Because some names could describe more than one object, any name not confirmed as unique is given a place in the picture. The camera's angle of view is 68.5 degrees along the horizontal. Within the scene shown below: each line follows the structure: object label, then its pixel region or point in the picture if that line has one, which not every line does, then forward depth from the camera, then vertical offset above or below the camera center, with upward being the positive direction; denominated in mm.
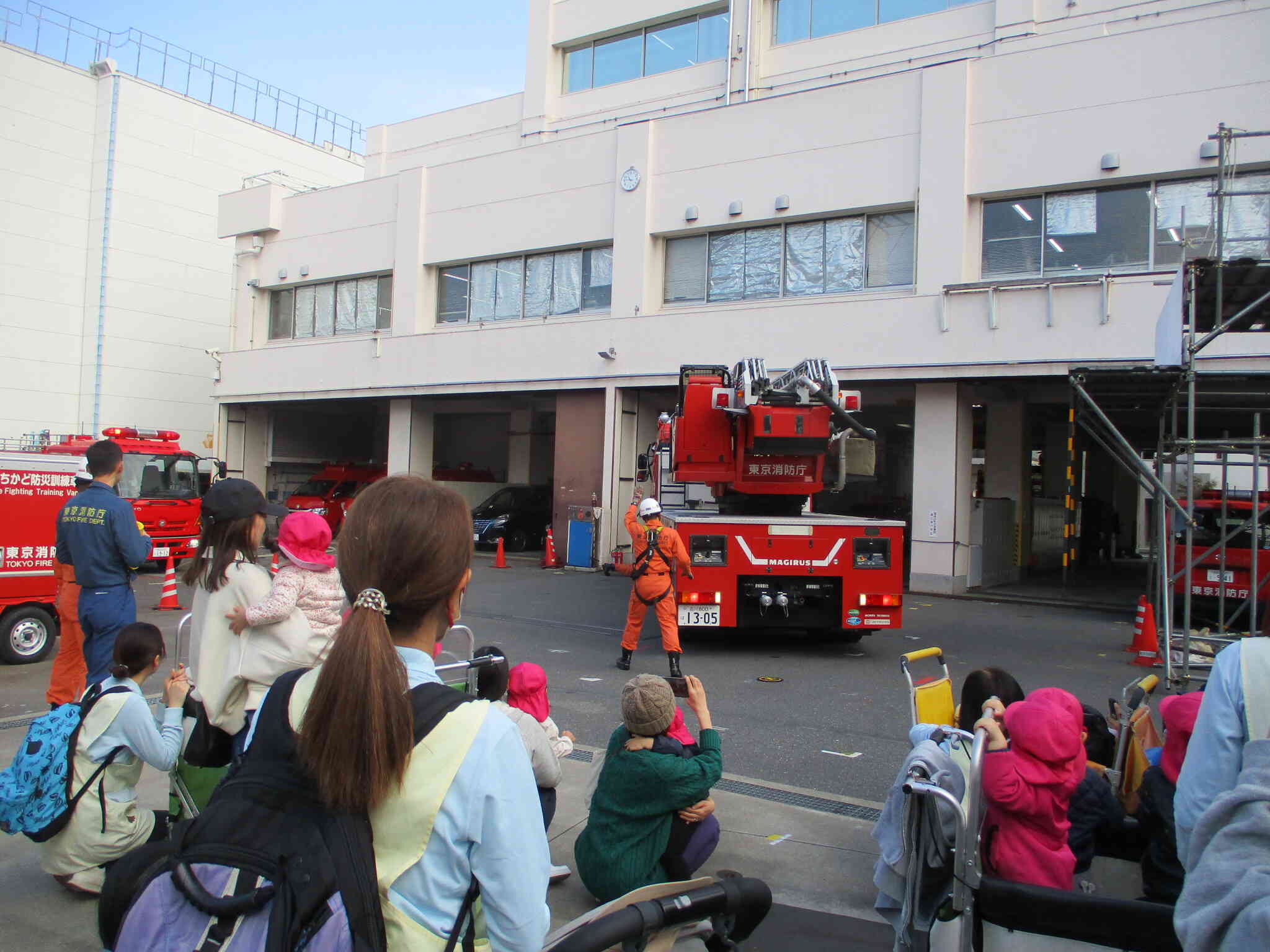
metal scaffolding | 8055 +1227
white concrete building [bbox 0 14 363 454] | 31094 +8100
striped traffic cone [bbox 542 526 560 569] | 20953 -1399
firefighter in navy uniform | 5758 -444
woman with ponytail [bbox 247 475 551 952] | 1513 -496
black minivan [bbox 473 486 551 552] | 24625 -663
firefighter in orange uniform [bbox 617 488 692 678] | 9156 -784
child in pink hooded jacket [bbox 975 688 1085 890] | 3145 -961
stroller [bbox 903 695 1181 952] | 2660 -1188
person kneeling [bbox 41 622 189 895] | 3746 -1187
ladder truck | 10133 -228
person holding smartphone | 3635 -1238
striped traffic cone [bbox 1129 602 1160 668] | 10748 -1460
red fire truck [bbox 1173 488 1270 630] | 11969 -500
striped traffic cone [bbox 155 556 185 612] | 12844 -1619
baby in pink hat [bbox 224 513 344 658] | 3639 -387
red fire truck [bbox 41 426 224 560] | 17250 -67
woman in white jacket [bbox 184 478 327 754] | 3609 -574
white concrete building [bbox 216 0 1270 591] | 15273 +5427
